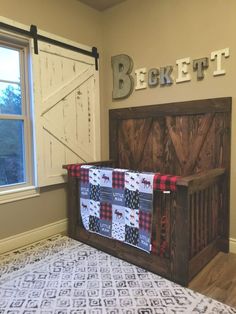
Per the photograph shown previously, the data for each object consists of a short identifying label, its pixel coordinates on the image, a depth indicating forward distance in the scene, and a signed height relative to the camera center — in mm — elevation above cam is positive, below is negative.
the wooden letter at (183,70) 2698 +718
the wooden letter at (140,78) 3055 +726
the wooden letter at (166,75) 2826 +699
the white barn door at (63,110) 2789 +347
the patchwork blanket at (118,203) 2160 -596
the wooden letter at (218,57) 2449 +779
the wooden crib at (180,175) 2018 -351
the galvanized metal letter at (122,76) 3184 +791
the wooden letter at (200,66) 2562 +726
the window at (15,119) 2623 +225
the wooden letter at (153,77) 2941 +705
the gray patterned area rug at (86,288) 1720 -1121
